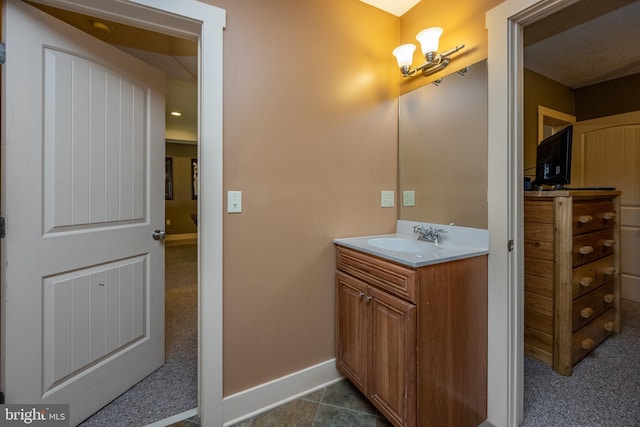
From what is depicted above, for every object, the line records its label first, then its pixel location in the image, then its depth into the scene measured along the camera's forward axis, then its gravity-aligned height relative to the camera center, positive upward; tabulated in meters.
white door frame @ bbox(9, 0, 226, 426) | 1.35 +0.13
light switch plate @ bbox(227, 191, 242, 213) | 1.44 +0.07
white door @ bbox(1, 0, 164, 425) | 1.21 +0.00
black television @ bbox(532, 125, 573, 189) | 1.89 +0.39
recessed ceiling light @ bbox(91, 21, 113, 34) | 1.62 +1.13
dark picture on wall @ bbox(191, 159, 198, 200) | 6.78 +0.87
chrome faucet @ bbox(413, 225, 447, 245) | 1.66 -0.12
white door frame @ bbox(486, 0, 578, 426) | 1.33 -0.01
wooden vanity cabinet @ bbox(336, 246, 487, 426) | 1.20 -0.60
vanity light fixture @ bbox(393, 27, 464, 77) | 1.58 +0.96
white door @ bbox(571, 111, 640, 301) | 2.96 +0.52
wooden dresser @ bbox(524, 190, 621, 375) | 1.80 -0.43
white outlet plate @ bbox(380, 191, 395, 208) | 1.94 +0.11
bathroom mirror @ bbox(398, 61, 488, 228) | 1.50 +0.40
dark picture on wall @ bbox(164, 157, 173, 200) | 6.47 +0.86
